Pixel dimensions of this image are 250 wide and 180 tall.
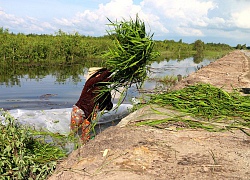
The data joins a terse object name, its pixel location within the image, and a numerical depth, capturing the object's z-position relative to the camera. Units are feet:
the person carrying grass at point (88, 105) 11.61
